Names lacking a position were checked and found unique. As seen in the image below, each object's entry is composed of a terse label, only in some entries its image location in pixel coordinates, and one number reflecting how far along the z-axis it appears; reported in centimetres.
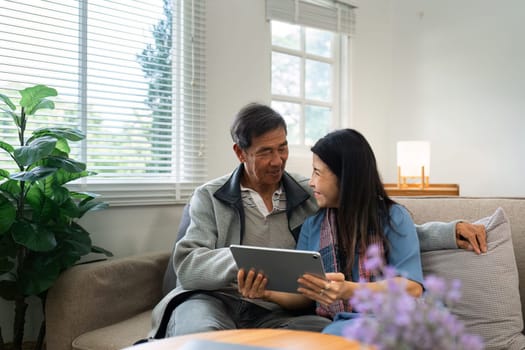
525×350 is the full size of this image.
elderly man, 171
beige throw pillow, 159
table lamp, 361
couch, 163
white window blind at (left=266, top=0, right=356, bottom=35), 352
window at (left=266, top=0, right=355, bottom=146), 367
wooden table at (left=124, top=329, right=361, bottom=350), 114
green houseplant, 192
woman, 158
